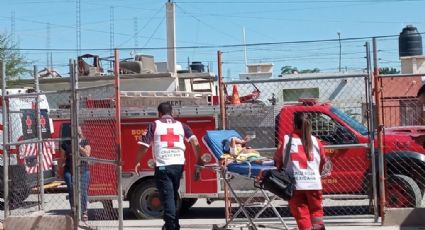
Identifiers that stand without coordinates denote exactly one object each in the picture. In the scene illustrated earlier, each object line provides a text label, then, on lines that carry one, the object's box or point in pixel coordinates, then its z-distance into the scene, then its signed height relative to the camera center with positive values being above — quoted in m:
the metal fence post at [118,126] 8.35 -0.05
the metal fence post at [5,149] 10.39 -0.35
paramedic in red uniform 7.95 -0.65
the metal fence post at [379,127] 9.70 -0.15
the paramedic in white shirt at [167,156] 8.80 -0.44
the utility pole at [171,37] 35.47 +4.47
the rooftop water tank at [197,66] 39.10 +3.11
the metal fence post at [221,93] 10.23 +0.40
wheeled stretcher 8.77 -0.60
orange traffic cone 13.60 +0.43
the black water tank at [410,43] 42.62 +4.54
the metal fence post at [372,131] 9.81 -0.21
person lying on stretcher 9.04 -0.41
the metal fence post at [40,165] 11.18 -0.66
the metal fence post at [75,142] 9.38 -0.25
